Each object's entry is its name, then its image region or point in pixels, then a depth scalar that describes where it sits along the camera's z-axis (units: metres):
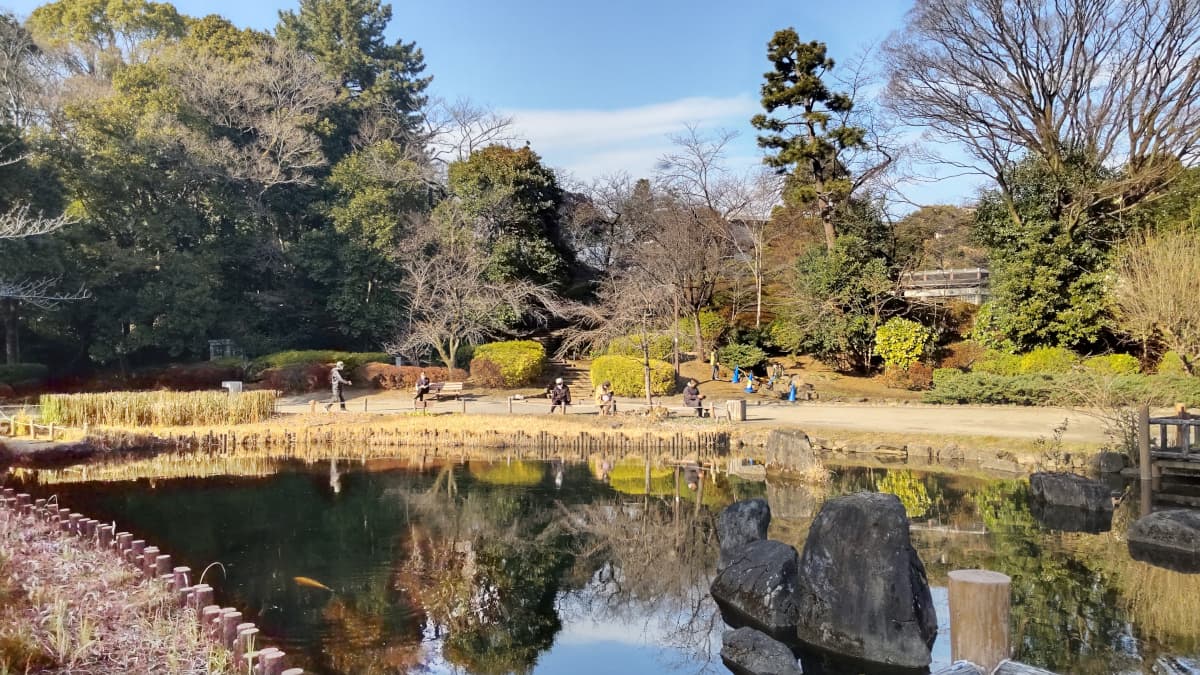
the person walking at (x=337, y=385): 20.72
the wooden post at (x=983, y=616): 5.78
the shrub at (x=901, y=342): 26.61
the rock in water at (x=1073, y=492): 12.36
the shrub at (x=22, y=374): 23.64
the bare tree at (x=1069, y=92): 24.38
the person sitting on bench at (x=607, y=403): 20.01
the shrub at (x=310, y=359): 25.75
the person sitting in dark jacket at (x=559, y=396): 20.31
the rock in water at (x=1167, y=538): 10.04
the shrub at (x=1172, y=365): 20.59
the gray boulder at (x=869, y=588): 7.00
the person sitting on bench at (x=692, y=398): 20.31
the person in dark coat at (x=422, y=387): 20.91
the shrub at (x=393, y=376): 25.58
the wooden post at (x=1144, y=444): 13.26
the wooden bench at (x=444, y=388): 22.92
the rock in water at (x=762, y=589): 7.98
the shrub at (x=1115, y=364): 21.94
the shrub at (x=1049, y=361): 23.03
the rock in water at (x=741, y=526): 9.57
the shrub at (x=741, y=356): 28.00
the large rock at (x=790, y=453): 15.15
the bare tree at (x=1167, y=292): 19.67
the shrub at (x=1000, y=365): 24.08
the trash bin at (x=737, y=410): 19.62
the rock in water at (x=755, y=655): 6.86
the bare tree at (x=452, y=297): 26.72
